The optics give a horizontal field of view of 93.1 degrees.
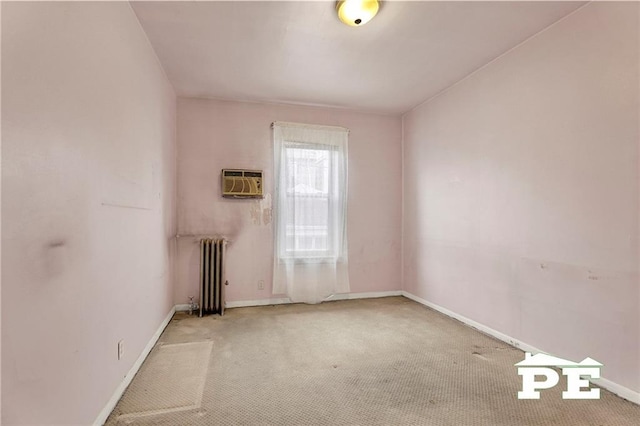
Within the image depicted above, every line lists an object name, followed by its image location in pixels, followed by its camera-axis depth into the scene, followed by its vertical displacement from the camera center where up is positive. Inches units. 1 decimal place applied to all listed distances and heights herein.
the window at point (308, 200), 150.6 +8.0
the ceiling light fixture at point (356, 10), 78.4 +54.6
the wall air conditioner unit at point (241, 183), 143.0 +15.5
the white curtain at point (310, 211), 149.9 +2.4
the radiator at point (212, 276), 135.5 -27.1
